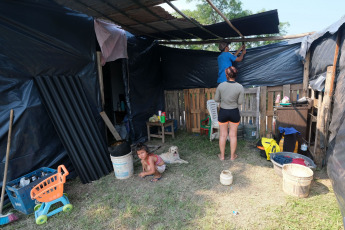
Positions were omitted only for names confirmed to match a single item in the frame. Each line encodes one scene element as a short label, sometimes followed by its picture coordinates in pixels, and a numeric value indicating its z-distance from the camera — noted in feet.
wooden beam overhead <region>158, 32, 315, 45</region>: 15.14
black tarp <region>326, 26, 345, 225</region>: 6.89
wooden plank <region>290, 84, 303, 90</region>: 15.47
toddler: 10.49
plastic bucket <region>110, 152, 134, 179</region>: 10.68
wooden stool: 17.24
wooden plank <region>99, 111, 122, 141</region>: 12.94
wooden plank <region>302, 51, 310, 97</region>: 14.66
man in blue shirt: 15.70
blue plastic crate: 7.99
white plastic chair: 16.37
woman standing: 11.61
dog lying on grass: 12.73
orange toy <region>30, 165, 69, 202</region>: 7.70
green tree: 38.65
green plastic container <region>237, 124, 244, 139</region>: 16.89
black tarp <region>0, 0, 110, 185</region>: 8.67
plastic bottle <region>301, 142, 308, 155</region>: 11.68
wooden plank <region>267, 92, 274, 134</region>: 16.44
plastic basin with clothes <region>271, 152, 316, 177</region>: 9.89
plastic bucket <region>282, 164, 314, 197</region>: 8.12
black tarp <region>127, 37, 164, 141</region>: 16.82
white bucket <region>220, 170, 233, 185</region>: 9.66
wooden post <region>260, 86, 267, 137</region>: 16.44
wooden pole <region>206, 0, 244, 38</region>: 9.70
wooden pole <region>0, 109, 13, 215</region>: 8.01
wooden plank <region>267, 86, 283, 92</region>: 16.13
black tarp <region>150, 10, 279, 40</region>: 12.14
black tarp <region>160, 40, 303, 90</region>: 15.62
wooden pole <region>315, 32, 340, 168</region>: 9.43
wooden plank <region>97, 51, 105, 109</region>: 12.84
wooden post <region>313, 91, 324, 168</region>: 10.57
